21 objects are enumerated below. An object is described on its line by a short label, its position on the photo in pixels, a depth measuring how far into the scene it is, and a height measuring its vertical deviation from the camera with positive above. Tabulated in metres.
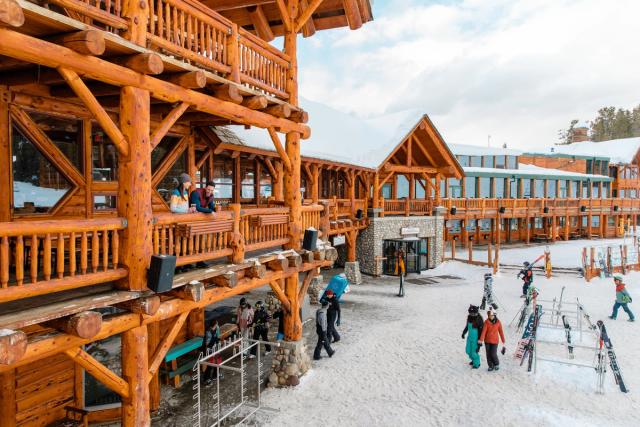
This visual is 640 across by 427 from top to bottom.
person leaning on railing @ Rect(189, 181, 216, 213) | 7.45 +0.03
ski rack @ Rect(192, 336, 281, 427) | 7.96 -4.55
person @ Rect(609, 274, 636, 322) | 14.28 -3.37
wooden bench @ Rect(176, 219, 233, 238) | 6.26 -0.46
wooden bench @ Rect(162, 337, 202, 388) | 9.80 -4.21
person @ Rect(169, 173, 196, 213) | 6.82 +0.04
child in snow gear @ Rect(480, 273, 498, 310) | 16.23 -3.70
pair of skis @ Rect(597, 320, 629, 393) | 9.37 -3.74
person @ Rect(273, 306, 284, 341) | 11.40 -3.79
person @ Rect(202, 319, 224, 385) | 10.34 -3.72
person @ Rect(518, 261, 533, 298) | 17.52 -3.31
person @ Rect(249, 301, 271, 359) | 11.39 -3.54
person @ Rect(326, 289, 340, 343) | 12.13 -3.47
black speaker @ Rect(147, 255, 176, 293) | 5.39 -1.02
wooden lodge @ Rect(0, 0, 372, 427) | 4.55 +0.26
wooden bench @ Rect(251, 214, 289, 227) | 8.34 -0.42
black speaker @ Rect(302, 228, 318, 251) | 10.05 -0.96
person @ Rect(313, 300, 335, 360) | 11.31 -3.73
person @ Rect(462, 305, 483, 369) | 10.71 -3.56
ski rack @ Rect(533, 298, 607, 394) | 9.47 -4.04
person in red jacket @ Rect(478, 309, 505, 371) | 10.49 -3.57
